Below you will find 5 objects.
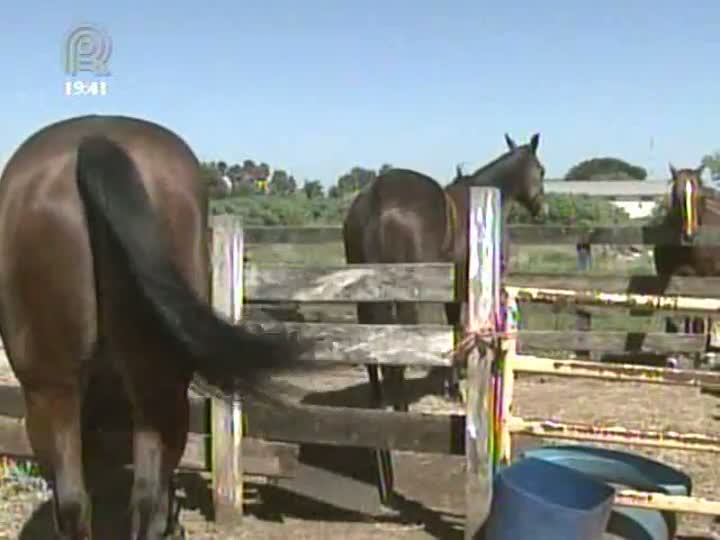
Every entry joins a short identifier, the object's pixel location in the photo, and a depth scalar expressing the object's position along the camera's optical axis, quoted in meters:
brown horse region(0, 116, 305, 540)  2.96
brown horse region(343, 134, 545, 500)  5.96
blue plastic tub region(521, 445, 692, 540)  3.80
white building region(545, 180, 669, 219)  59.62
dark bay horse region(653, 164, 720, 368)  8.99
